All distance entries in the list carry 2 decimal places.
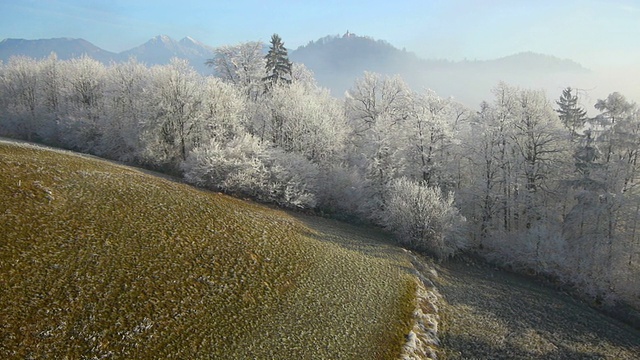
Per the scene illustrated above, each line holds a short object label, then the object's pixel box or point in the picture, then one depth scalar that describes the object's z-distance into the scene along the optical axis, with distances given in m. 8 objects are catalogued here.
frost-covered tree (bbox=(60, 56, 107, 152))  60.16
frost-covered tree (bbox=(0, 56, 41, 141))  69.31
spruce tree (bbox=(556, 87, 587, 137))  51.72
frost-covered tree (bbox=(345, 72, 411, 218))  45.25
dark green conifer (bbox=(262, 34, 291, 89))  65.31
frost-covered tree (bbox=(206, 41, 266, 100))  65.75
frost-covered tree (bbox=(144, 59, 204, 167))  49.72
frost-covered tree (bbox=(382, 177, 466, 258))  37.19
